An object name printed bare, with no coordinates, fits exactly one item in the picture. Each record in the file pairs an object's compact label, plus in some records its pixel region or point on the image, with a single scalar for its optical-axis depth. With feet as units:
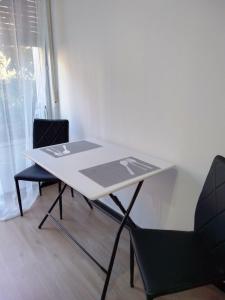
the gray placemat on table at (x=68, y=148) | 6.06
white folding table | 4.32
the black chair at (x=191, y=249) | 3.43
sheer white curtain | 7.38
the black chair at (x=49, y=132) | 8.16
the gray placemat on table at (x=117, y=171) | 4.50
